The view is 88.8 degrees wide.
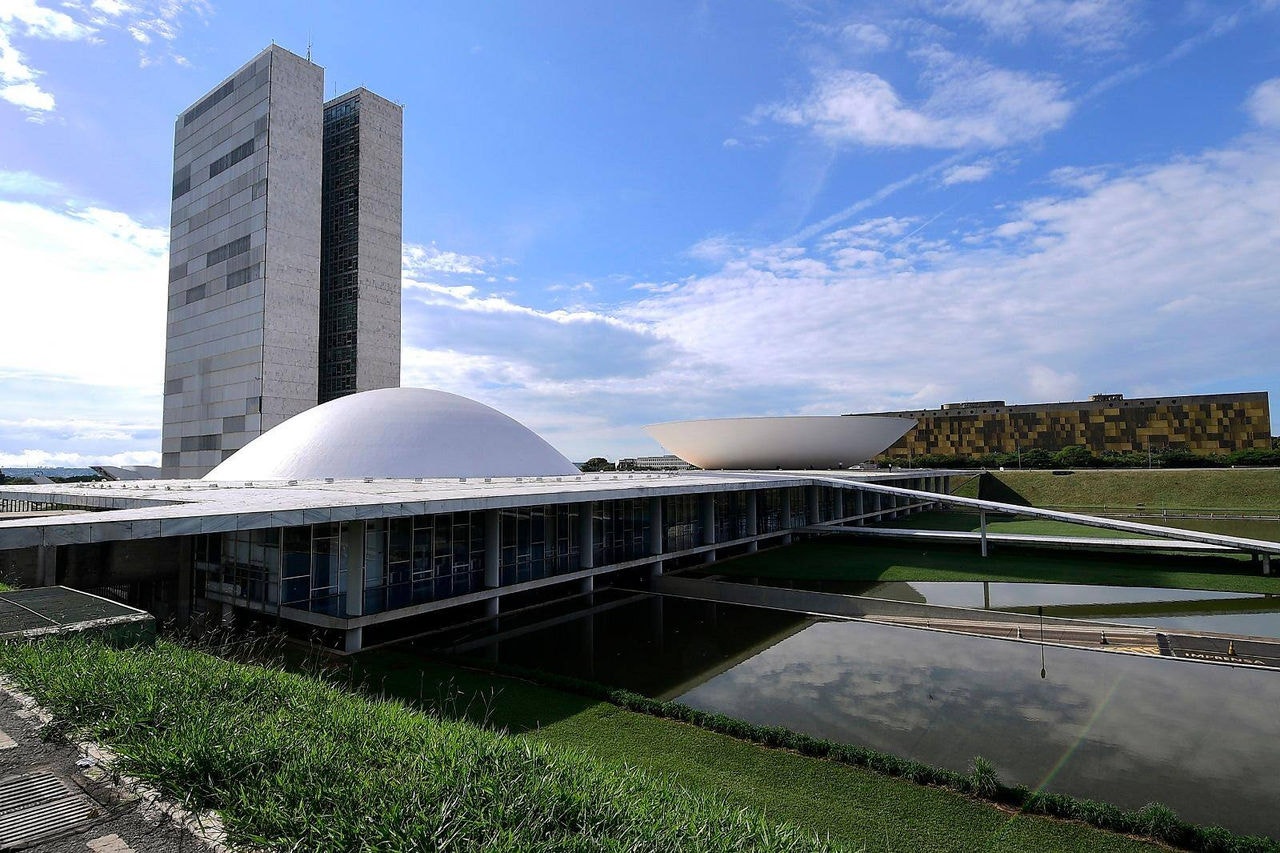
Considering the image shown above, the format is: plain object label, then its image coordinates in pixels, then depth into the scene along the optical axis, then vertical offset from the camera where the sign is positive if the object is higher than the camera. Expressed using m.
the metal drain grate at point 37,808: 3.89 -2.14
